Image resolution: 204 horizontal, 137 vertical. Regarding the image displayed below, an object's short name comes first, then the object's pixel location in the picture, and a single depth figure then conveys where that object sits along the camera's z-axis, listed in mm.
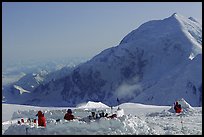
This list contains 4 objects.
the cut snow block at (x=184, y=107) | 33728
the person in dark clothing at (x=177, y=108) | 31912
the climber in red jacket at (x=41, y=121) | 22608
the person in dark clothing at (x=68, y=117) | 25245
